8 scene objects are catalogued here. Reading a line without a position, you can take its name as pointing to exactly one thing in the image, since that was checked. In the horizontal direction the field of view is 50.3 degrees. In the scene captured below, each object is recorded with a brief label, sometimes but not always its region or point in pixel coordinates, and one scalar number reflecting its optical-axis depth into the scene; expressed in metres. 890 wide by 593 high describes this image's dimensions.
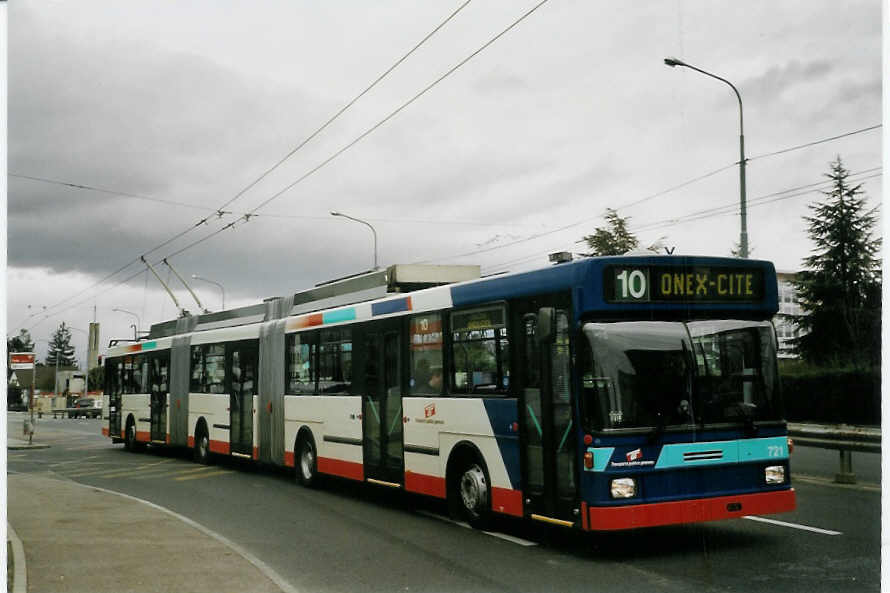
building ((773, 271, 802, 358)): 29.98
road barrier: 19.57
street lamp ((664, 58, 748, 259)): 20.63
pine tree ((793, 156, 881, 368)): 26.61
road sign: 23.80
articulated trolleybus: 8.30
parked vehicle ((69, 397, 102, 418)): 70.44
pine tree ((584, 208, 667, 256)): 32.94
